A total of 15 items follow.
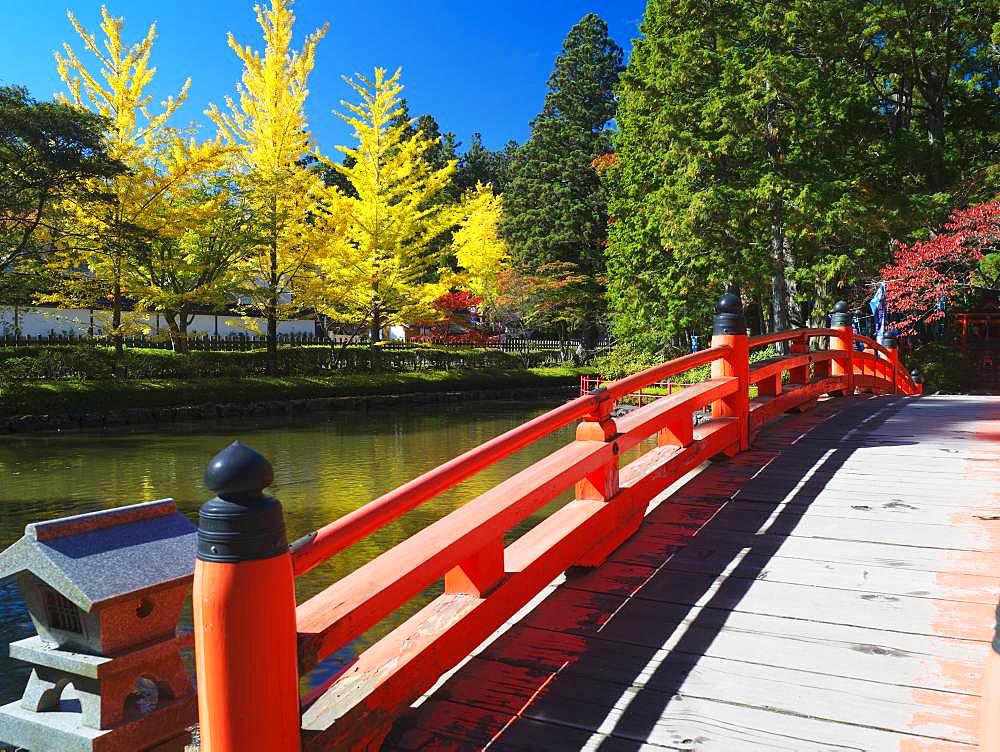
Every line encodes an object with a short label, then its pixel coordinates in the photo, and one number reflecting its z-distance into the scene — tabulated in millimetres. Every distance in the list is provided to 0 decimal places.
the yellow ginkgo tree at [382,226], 27812
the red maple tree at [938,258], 17094
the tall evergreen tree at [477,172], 61469
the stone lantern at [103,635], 2070
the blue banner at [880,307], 19516
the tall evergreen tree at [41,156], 17938
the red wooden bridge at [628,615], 2292
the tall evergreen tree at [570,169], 36125
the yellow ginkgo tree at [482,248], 38469
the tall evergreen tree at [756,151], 19516
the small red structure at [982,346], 22234
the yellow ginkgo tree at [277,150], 24969
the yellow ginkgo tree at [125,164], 21609
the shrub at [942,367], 20641
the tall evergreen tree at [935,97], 20047
